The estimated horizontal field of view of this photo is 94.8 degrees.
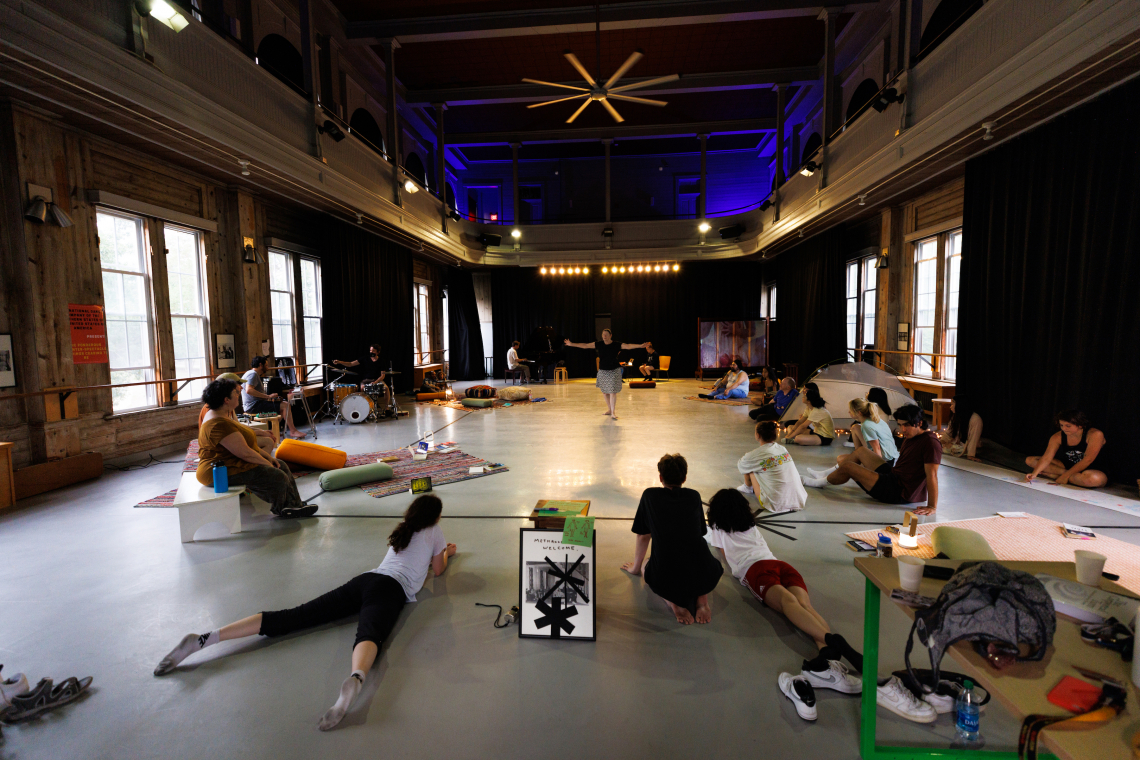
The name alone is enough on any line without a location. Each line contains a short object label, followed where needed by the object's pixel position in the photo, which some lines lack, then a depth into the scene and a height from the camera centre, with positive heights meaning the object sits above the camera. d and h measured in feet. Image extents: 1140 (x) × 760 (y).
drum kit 29.94 -3.89
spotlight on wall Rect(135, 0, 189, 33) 15.90 +10.01
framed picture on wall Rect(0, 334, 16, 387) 16.78 -0.73
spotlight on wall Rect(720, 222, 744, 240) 48.96 +9.18
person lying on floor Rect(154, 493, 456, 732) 7.45 -4.42
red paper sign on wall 18.95 +0.19
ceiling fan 27.02 +12.91
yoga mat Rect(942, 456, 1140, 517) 14.60 -5.06
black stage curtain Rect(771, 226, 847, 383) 37.35 +1.87
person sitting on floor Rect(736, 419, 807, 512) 13.80 -3.89
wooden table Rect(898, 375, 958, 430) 23.89 -3.14
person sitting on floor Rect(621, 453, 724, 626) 8.61 -3.71
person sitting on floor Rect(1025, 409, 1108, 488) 15.94 -4.10
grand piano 53.78 -1.87
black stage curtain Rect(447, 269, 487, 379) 59.00 +0.54
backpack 4.24 -2.37
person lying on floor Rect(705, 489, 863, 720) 6.99 -4.42
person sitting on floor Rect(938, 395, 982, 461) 20.58 -4.30
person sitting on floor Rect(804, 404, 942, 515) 13.87 -4.09
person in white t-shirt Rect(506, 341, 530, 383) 50.78 -2.40
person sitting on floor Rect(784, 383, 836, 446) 23.34 -4.31
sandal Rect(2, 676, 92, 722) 6.70 -4.71
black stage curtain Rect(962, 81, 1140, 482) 15.70 +1.52
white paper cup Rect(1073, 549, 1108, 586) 5.16 -2.42
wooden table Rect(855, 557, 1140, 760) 3.44 -2.72
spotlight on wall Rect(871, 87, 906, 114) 22.93 +10.17
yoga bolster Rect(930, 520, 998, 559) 7.67 -3.23
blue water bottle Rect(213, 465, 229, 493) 13.00 -3.51
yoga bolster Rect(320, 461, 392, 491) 16.76 -4.59
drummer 32.32 -2.23
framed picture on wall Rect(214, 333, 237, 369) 26.02 -0.74
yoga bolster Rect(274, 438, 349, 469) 18.65 -4.26
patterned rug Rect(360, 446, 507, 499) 16.98 -4.92
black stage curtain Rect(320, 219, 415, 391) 33.63 +2.75
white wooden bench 12.58 -4.15
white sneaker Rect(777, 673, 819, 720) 6.49 -4.67
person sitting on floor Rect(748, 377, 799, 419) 26.91 -3.67
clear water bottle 6.08 -4.58
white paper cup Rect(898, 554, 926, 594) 5.25 -2.48
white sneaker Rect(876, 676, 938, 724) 6.40 -4.68
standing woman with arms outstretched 29.55 -2.25
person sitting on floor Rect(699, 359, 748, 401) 38.22 -4.20
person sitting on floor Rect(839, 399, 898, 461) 16.48 -3.37
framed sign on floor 8.25 -4.06
